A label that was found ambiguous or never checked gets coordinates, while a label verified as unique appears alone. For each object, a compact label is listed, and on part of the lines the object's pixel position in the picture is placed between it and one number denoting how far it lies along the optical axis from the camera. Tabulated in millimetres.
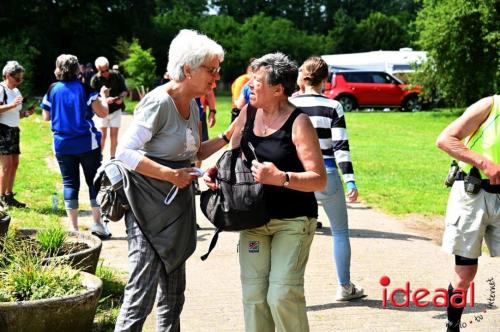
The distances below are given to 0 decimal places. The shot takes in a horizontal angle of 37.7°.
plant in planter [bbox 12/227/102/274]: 5365
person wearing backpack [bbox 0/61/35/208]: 9180
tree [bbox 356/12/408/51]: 68875
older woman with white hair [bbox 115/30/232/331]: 3887
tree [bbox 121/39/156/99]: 39250
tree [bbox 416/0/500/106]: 25234
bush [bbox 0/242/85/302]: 4512
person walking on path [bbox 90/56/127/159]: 12352
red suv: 32219
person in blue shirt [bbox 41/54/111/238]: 7434
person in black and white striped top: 5785
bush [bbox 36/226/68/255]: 5535
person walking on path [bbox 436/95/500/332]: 4477
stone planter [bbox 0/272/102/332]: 4289
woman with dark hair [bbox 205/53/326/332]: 4012
